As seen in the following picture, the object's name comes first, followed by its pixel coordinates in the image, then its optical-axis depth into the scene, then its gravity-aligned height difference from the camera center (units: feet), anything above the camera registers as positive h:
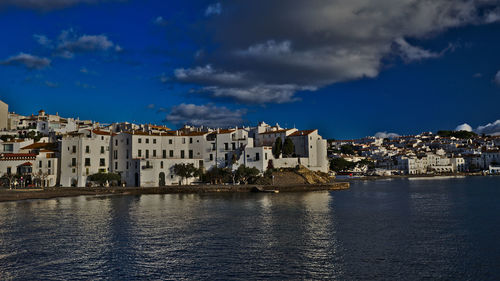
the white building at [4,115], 295.07 +48.39
